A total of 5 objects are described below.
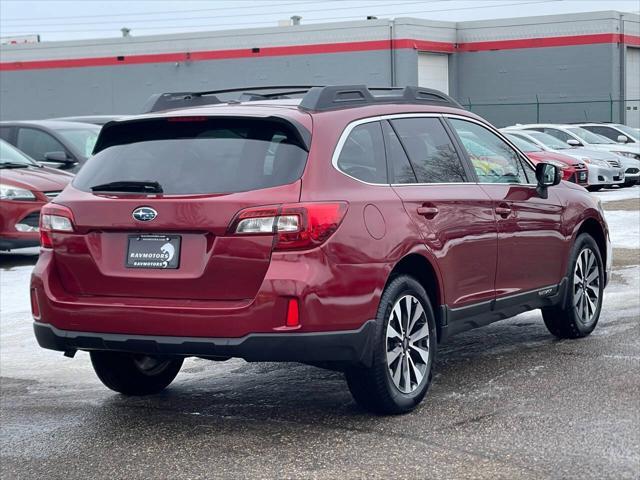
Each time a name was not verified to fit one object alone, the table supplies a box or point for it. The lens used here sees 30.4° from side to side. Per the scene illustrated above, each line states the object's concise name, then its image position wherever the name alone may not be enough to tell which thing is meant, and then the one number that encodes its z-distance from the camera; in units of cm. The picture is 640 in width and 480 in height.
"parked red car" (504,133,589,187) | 2433
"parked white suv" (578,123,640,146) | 3225
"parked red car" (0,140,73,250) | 1395
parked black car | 1691
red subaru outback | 583
